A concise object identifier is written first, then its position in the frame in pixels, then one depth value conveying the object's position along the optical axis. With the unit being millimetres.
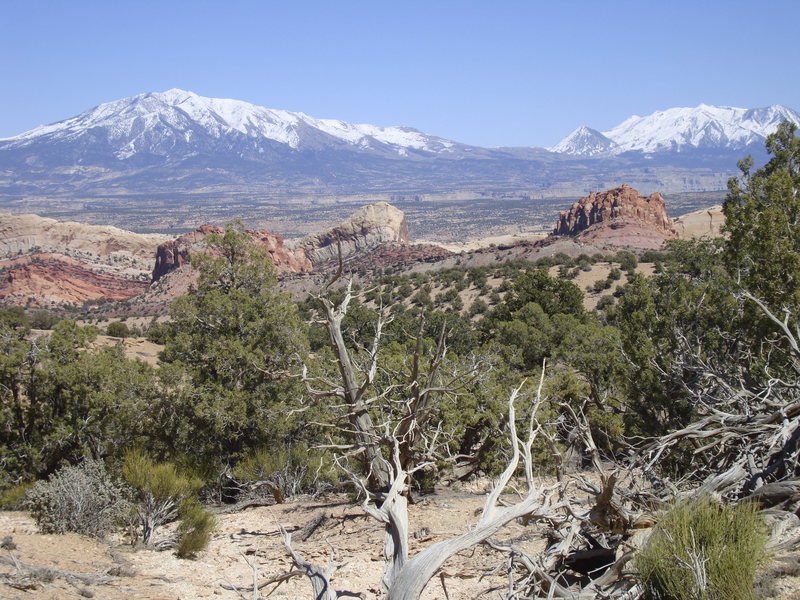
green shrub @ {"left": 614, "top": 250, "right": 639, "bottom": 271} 51625
